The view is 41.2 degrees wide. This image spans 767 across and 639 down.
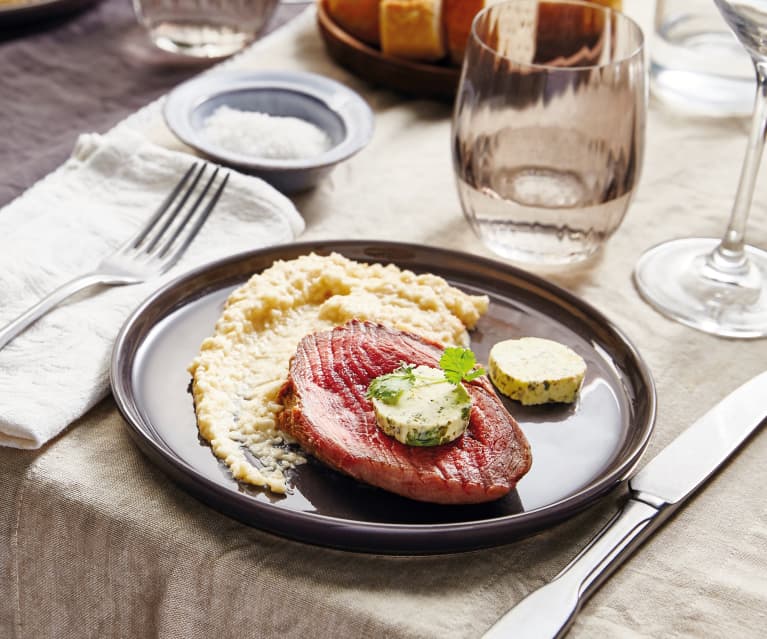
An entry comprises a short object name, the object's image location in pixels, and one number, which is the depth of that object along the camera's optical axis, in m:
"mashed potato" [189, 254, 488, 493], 1.00
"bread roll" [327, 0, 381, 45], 1.90
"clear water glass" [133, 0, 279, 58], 2.03
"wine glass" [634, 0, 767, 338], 1.33
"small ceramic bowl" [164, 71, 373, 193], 1.56
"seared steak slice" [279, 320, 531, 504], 0.91
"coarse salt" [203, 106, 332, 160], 1.60
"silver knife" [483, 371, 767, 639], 0.83
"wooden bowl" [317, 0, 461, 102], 1.86
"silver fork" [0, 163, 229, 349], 1.23
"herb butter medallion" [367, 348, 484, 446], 0.93
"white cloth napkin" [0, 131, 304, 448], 1.08
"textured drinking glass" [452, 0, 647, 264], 1.32
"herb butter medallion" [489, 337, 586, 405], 1.09
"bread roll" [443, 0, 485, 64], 1.81
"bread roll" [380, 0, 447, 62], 1.81
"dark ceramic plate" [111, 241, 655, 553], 0.89
